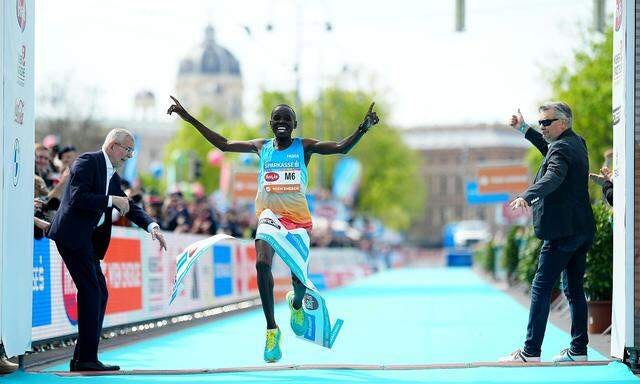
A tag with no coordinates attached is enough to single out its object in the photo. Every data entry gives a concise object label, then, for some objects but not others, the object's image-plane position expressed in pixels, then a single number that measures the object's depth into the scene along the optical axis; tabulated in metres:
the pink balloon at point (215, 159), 68.60
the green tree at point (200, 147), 126.75
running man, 10.66
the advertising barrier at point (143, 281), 13.13
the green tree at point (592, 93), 43.84
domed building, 194.05
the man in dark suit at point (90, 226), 10.32
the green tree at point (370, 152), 94.19
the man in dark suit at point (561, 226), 10.52
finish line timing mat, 9.87
